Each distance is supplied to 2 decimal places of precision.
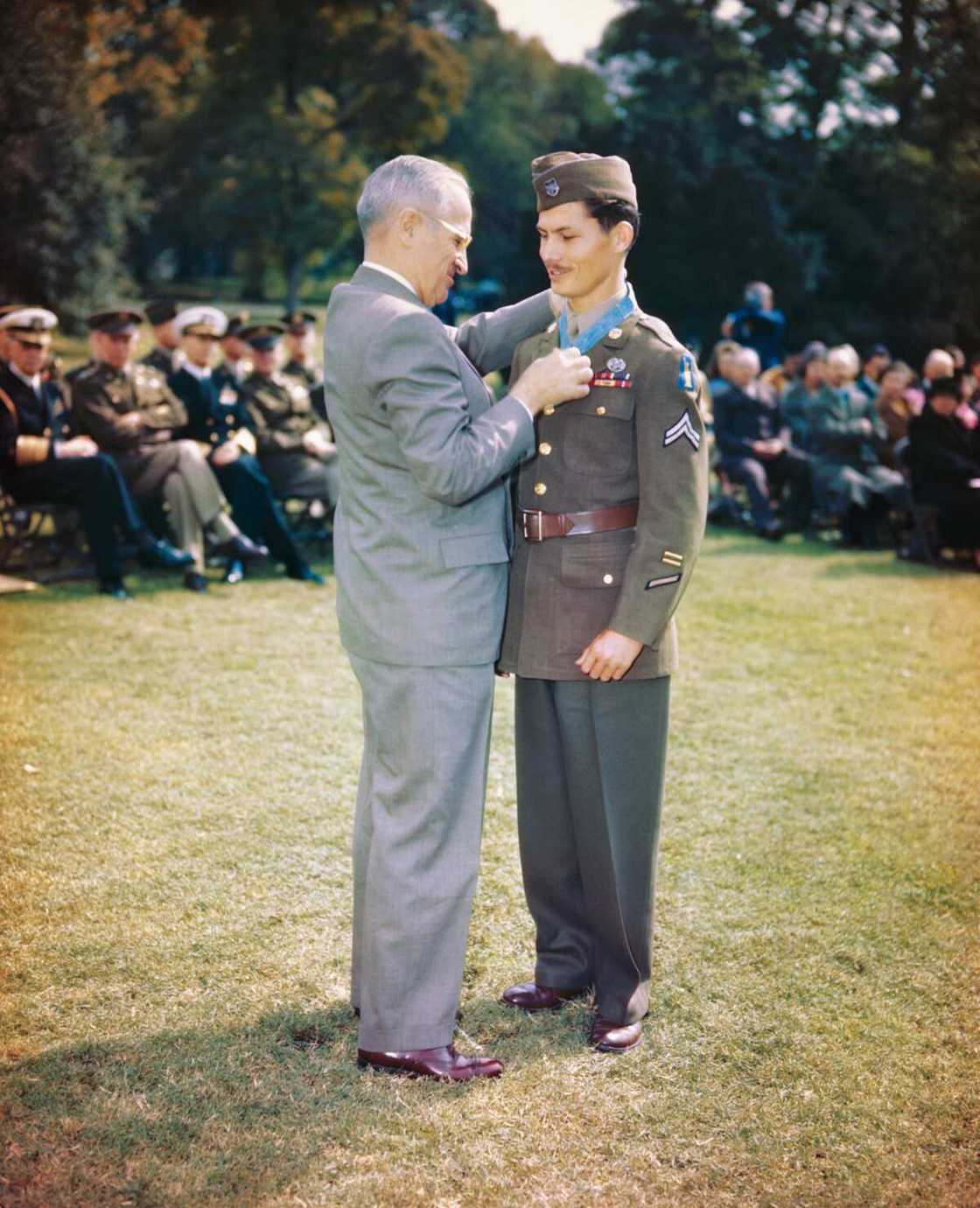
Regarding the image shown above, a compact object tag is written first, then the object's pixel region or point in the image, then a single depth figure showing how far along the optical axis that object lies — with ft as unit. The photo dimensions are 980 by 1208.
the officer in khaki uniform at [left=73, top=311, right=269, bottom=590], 29.19
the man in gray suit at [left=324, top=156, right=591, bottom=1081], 9.39
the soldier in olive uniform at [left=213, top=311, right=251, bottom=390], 31.60
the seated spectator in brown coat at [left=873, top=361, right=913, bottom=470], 38.78
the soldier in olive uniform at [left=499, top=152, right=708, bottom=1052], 10.22
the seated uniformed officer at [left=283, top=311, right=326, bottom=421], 34.35
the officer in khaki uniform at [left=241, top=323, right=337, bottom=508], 31.84
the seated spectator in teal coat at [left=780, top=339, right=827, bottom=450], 39.75
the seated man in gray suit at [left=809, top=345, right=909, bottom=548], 36.40
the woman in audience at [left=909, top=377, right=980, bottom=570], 34.06
